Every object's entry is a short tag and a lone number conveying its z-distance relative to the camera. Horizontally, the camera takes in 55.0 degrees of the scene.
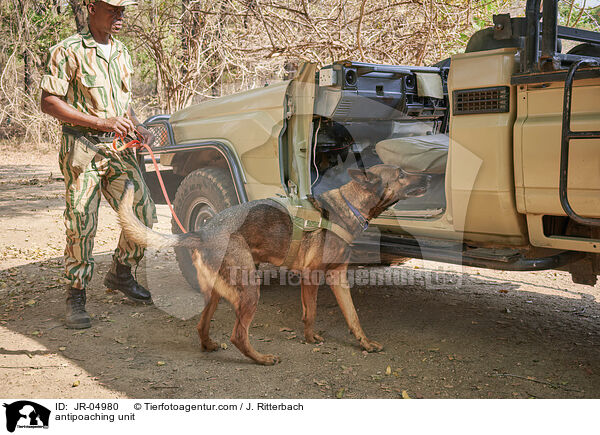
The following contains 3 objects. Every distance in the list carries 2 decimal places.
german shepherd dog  3.43
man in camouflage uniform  3.95
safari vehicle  2.85
